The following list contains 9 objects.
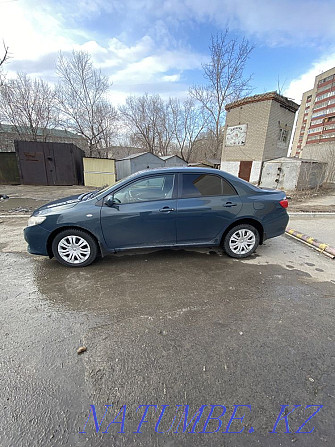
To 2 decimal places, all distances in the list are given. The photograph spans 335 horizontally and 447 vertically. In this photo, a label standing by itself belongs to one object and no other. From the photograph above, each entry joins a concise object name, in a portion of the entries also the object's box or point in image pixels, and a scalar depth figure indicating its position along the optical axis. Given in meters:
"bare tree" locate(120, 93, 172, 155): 34.50
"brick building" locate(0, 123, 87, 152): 23.48
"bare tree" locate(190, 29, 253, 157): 26.14
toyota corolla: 3.19
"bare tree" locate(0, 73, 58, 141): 21.81
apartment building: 50.88
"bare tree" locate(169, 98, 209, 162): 35.44
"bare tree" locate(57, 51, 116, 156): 24.53
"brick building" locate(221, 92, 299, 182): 14.00
